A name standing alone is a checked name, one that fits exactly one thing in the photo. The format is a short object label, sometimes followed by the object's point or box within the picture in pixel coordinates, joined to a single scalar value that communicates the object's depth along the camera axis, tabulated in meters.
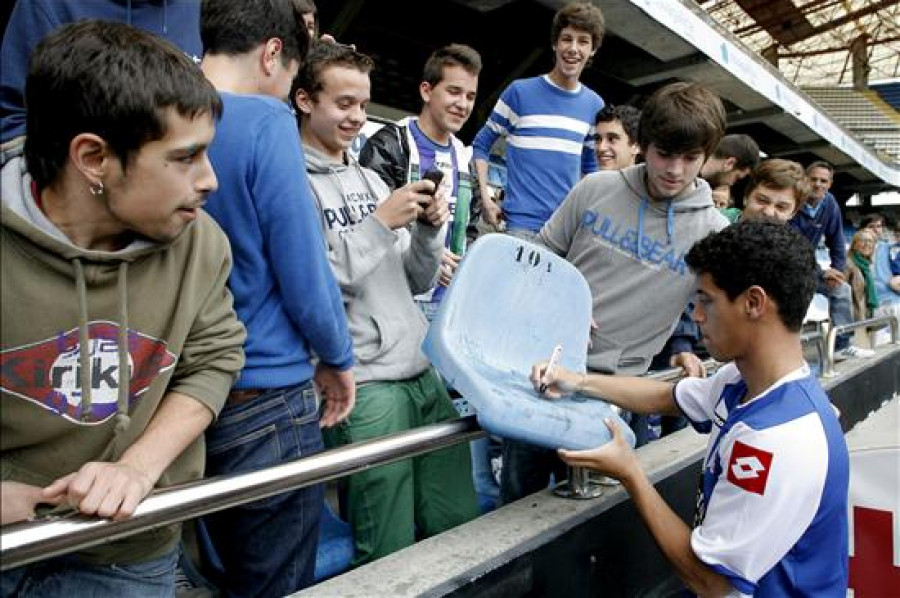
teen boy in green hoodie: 0.85
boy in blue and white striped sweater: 3.10
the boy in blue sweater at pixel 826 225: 3.96
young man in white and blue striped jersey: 1.27
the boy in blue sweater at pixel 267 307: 1.25
